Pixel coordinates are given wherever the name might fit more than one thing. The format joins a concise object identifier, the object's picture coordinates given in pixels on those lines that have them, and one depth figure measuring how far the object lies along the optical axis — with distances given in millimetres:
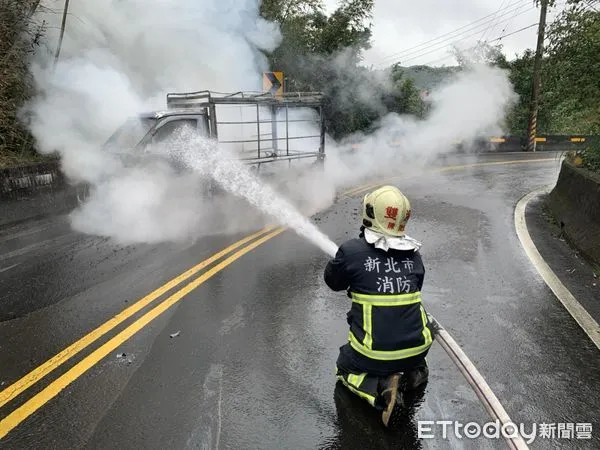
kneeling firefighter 3100
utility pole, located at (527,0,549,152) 22625
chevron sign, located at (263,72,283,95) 12500
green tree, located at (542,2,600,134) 8516
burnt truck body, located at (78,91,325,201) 8867
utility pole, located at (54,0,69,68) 11242
